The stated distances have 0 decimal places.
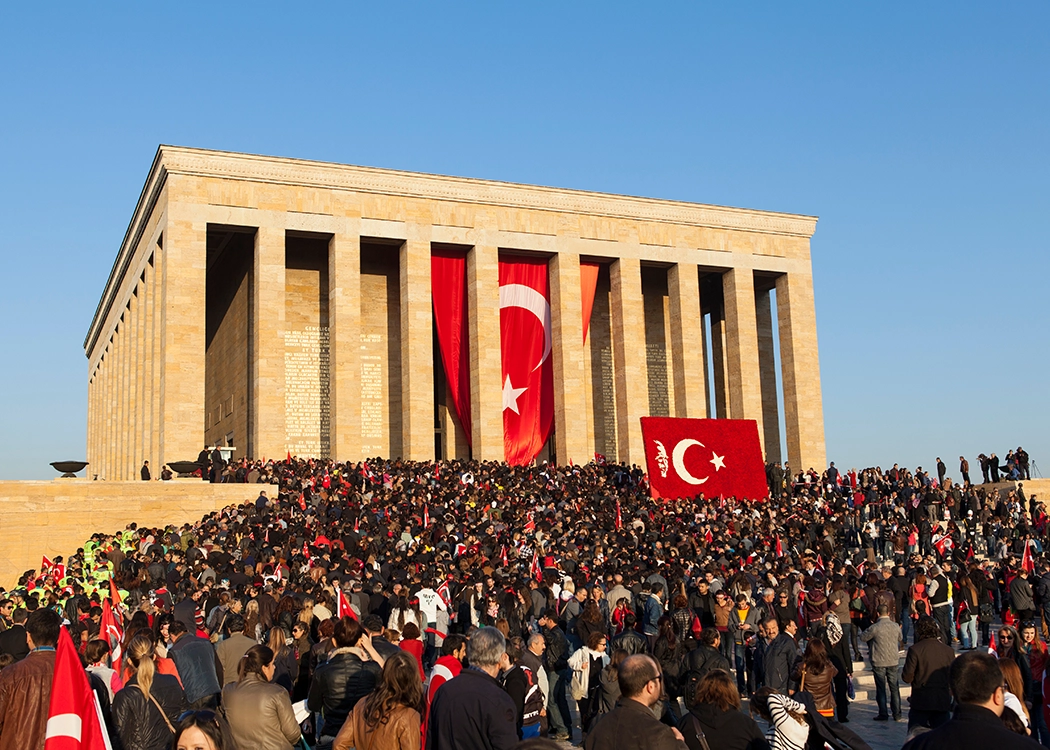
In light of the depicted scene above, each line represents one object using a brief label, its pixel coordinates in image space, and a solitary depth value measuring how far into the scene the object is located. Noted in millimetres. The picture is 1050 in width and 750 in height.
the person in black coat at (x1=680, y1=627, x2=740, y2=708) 8445
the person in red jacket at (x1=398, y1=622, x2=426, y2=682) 8656
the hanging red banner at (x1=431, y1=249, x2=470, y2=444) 38344
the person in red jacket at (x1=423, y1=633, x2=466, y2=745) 6668
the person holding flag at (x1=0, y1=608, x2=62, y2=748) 5720
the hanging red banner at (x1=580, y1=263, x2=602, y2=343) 40312
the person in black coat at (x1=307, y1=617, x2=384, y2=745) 6340
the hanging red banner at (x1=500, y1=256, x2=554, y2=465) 38562
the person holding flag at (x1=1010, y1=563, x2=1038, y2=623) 14648
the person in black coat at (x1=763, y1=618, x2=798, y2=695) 9391
